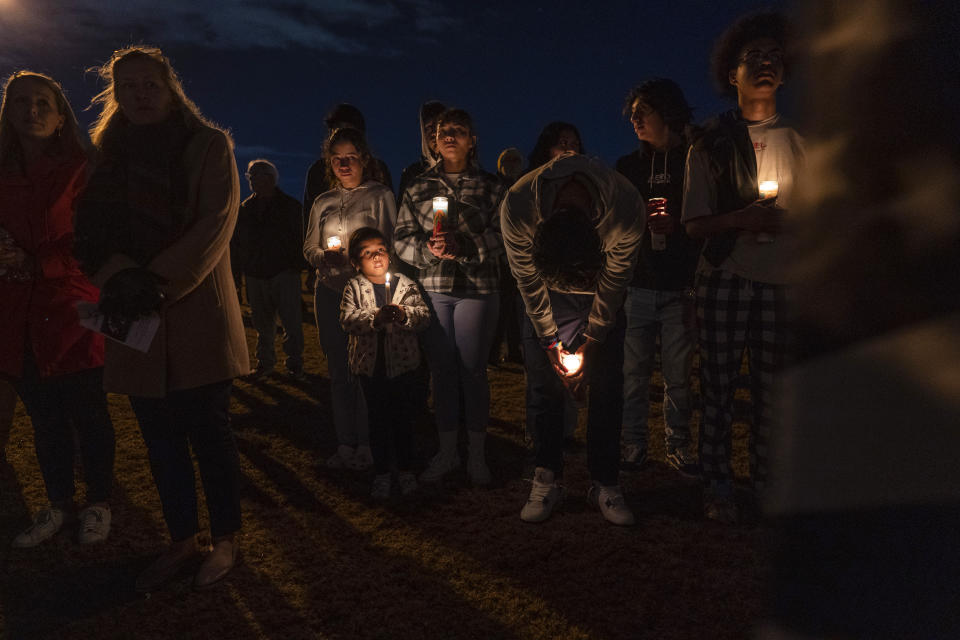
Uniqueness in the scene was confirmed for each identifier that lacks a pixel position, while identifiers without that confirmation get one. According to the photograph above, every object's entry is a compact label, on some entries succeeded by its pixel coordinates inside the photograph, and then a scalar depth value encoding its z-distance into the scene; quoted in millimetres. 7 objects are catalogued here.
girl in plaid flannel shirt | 3617
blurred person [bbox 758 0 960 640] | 291
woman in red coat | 2807
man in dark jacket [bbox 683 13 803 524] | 2736
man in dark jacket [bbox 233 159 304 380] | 6152
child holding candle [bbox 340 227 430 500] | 3447
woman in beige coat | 2322
